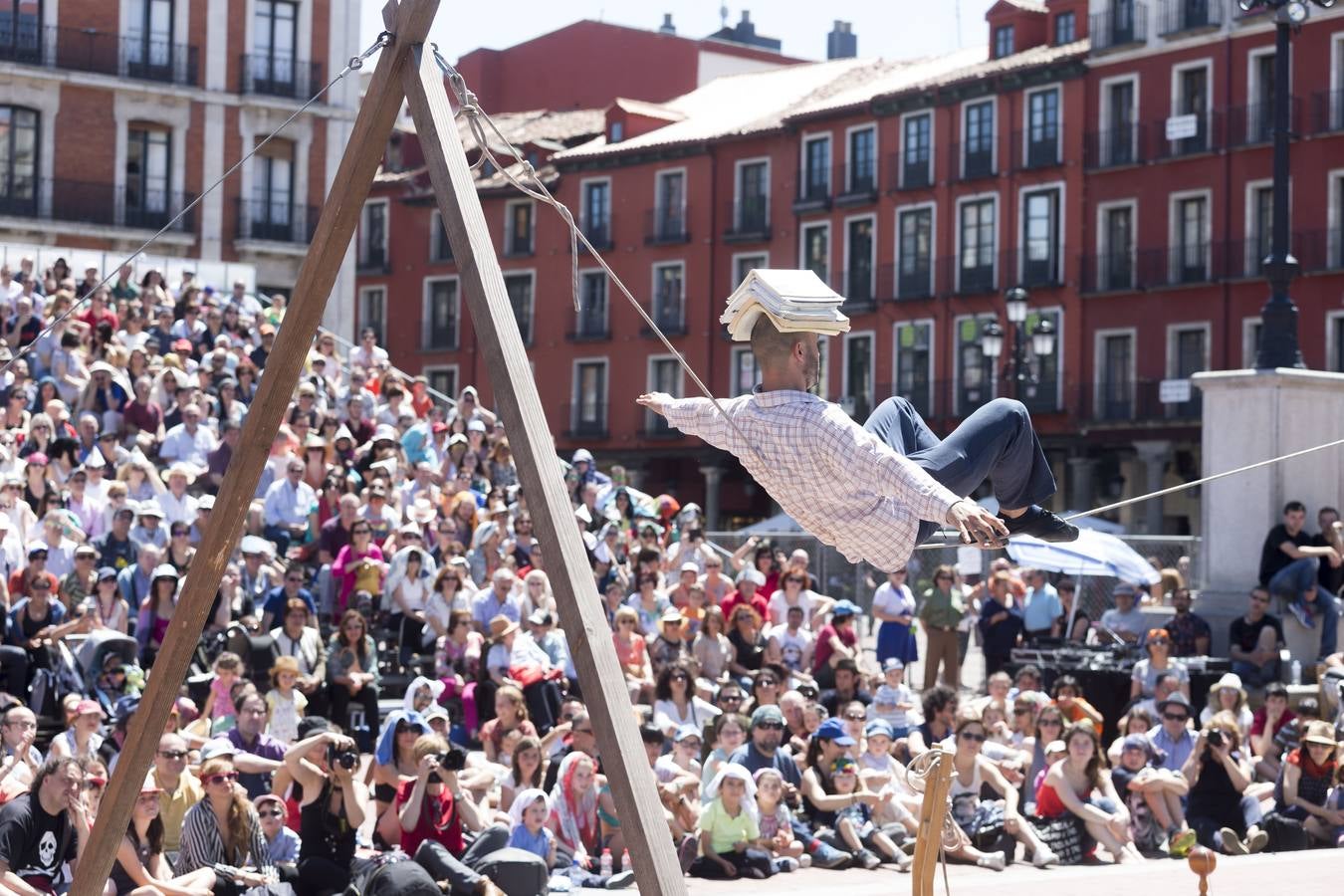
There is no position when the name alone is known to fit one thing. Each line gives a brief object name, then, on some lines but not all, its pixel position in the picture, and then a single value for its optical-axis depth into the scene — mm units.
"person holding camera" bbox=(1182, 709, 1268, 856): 12469
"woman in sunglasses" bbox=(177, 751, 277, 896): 9336
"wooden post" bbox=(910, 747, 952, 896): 6094
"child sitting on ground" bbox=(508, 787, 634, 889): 10320
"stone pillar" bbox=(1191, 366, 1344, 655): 14750
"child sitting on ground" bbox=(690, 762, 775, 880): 11188
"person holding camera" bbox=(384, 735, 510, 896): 9797
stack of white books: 5691
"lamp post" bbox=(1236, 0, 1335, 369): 14625
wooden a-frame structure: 5090
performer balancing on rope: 5594
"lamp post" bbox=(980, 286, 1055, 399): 24250
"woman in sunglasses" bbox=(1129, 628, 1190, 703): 13859
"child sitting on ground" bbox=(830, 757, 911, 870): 11703
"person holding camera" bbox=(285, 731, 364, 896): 9664
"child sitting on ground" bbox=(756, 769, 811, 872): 11438
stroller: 11180
